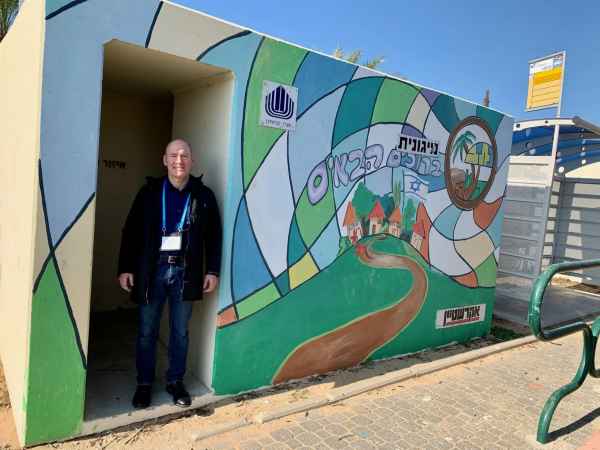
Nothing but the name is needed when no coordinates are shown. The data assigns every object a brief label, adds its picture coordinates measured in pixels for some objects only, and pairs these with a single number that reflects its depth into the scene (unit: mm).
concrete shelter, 3113
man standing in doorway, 3598
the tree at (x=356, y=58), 17922
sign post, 9250
